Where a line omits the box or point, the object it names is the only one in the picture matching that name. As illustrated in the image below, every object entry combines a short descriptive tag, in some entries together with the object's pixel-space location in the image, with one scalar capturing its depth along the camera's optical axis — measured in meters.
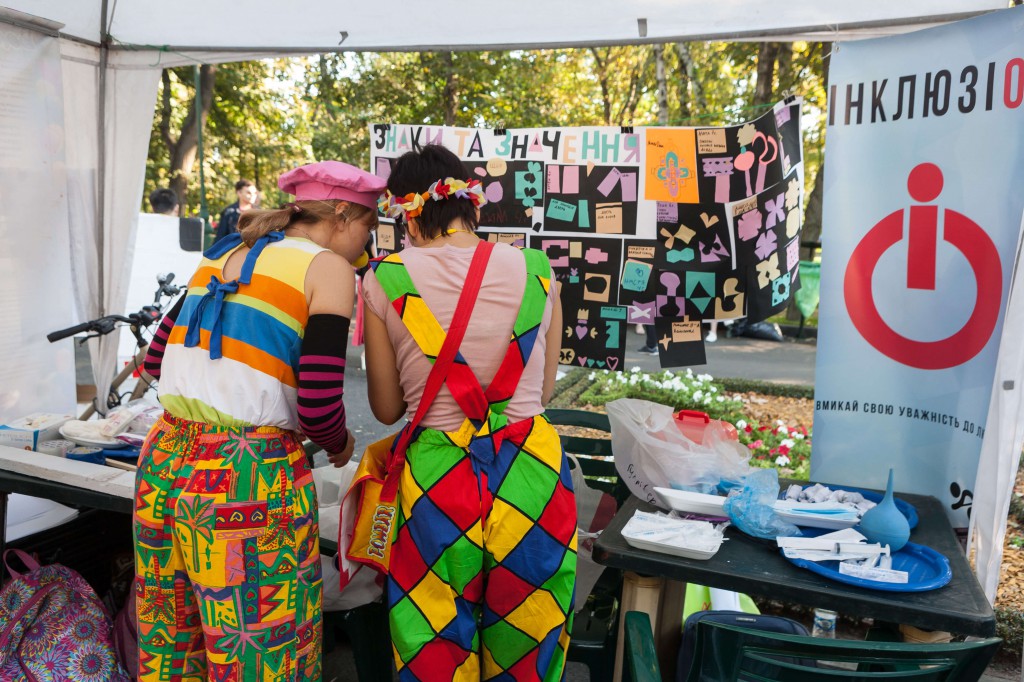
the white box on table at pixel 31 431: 2.75
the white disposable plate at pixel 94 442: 2.72
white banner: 2.21
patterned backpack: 2.34
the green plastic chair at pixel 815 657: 1.34
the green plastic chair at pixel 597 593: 2.29
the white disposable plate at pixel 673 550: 1.84
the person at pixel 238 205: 6.93
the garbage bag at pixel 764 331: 10.90
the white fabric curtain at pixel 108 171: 3.47
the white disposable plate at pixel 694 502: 2.12
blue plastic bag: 2.01
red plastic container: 2.40
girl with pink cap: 1.71
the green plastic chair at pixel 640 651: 1.56
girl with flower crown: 1.73
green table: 1.64
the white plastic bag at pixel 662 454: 2.29
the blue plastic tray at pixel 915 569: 1.72
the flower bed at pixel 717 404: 4.79
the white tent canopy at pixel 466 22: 2.55
